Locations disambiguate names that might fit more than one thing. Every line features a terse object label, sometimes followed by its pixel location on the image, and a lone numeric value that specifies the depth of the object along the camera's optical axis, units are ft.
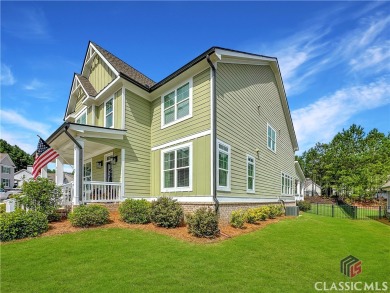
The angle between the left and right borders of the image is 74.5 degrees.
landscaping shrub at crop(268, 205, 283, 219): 50.56
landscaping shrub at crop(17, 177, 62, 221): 32.60
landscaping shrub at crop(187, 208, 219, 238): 28.86
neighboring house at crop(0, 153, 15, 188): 195.93
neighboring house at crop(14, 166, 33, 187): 234.79
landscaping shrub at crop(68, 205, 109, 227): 30.70
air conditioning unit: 59.16
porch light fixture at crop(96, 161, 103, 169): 52.18
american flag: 39.93
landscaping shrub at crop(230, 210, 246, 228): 35.32
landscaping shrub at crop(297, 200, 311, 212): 82.99
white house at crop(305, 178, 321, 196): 230.15
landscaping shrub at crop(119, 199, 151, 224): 34.12
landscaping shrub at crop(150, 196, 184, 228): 32.14
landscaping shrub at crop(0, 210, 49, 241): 26.11
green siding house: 37.01
